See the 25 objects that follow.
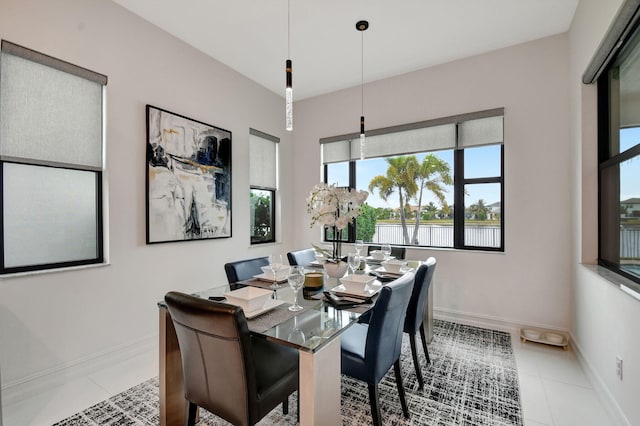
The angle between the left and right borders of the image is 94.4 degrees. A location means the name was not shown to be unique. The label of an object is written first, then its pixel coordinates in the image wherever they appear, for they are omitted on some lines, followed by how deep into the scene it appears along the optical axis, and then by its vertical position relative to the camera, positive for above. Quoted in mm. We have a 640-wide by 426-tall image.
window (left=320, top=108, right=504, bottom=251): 3359 +428
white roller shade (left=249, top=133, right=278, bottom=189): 4020 +709
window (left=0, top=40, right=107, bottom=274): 1980 +366
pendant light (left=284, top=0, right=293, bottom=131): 1826 +716
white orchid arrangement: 2055 +55
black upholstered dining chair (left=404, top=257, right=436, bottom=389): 2119 -682
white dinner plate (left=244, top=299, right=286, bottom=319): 1462 -502
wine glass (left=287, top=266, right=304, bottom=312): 1614 -376
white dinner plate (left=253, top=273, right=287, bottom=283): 2185 -495
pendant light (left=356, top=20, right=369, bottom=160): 2789 +1777
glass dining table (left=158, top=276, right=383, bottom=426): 1196 -583
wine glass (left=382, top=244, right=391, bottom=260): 2828 -374
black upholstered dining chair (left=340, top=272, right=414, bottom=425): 1500 -720
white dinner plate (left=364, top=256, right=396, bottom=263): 2929 -479
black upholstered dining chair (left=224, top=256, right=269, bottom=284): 2243 -449
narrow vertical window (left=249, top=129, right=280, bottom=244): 4051 +398
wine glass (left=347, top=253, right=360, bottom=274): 2246 -382
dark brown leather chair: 1167 -665
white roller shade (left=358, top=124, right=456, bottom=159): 3546 +899
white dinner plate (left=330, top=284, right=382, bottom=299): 1792 -499
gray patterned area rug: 1806 -1272
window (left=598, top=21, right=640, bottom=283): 1866 +354
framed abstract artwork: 2787 +344
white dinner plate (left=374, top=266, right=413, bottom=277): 2376 -492
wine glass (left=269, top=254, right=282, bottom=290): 2047 -422
